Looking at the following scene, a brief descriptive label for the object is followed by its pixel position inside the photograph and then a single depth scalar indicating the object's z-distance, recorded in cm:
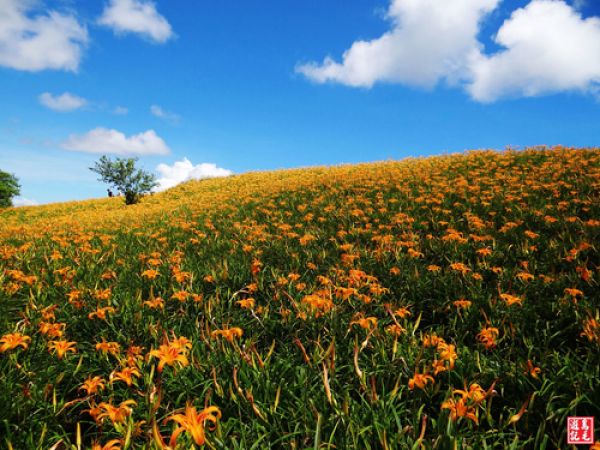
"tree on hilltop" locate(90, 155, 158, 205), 4622
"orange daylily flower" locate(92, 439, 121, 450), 146
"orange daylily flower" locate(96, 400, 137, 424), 166
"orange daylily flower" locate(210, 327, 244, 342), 251
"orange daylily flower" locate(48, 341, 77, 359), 225
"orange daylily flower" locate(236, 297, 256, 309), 314
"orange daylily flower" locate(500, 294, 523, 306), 283
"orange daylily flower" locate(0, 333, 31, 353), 216
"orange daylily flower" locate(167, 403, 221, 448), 133
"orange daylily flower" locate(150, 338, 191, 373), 182
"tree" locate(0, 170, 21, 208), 4719
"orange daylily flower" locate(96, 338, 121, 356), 248
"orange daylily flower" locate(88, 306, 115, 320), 312
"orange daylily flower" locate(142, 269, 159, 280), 363
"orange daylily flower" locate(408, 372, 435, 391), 203
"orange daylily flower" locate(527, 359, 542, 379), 222
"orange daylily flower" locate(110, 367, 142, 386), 201
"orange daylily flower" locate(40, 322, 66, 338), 260
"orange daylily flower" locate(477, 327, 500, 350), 261
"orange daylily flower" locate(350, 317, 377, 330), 260
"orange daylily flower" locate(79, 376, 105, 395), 204
